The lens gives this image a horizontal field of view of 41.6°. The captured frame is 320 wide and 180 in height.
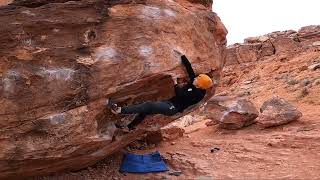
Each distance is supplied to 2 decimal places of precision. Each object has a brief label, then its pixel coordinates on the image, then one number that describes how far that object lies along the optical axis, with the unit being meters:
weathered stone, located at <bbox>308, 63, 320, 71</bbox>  21.82
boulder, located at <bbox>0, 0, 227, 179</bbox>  6.91
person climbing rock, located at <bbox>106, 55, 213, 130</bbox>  7.82
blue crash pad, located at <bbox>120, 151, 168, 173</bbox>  8.96
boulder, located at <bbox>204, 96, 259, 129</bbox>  12.65
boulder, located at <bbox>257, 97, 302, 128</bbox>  12.20
